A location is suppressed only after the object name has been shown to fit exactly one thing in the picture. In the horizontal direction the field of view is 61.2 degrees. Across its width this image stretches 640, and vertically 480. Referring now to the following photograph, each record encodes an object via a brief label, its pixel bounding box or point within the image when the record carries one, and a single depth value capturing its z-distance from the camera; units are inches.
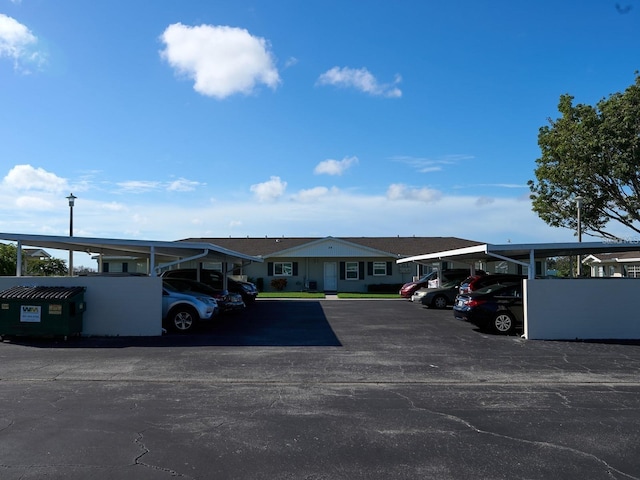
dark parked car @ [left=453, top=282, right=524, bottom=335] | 582.9
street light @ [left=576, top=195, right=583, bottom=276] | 882.1
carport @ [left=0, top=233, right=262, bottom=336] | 560.7
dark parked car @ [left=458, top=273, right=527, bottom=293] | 735.1
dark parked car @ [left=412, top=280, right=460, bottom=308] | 909.2
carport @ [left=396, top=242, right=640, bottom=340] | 542.3
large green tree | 897.5
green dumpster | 510.0
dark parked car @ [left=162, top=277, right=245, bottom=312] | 675.0
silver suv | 586.6
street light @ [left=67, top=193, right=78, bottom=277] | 898.7
